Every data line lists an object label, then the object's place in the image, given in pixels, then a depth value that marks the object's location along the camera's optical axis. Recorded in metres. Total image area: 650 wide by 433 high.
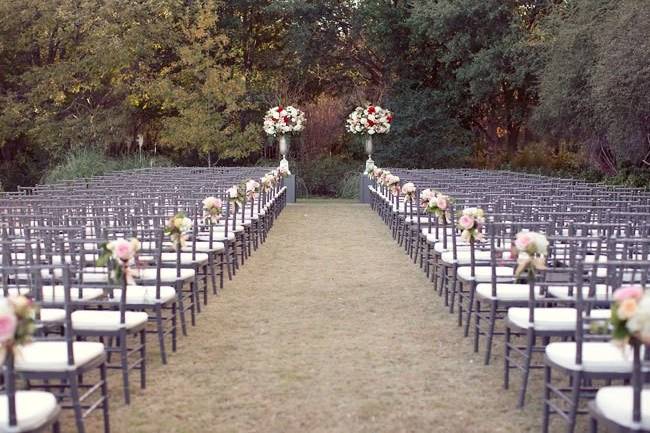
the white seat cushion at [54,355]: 4.27
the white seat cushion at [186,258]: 7.79
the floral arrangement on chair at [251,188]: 11.37
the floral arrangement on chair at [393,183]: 14.45
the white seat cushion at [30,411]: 3.63
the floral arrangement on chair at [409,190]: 11.99
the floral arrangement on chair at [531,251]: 5.03
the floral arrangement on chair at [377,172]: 17.29
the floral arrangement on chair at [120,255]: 5.02
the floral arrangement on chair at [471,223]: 6.67
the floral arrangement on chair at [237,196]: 10.13
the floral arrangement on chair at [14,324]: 3.36
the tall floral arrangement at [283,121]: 23.97
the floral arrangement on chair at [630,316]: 3.39
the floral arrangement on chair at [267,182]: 13.77
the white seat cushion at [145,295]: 6.04
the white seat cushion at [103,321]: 5.21
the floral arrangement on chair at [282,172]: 19.97
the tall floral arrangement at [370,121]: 24.88
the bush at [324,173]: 29.81
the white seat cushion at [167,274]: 6.84
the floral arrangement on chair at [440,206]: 8.13
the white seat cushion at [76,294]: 5.76
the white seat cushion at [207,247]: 8.86
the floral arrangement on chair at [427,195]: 9.23
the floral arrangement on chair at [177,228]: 6.63
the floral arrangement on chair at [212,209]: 8.59
